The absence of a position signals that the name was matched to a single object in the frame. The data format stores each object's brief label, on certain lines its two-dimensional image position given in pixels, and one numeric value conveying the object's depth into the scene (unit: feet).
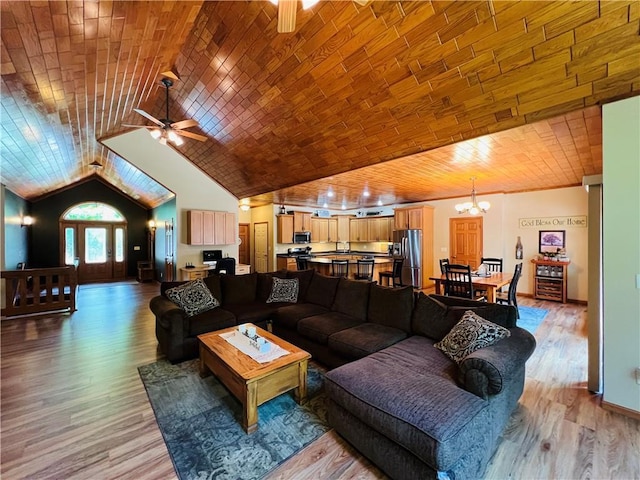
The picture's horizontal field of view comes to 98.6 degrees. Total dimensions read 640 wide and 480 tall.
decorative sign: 19.70
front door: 30.99
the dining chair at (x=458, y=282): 14.53
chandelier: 18.29
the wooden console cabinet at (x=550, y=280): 19.77
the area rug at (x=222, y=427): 6.05
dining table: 14.11
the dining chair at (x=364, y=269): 21.06
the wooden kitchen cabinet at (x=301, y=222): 29.99
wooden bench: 16.89
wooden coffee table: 7.05
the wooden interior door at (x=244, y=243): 33.37
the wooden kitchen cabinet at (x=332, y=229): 32.81
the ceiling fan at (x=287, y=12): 5.37
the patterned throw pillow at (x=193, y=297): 12.07
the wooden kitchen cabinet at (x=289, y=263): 28.43
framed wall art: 20.47
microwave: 29.94
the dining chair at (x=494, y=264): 18.93
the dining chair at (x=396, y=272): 20.85
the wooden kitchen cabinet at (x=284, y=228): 29.09
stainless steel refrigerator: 25.54
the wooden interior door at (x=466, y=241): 23.90
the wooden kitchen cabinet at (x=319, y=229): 31.63
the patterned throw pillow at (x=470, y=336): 7.20
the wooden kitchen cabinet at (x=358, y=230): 32.35
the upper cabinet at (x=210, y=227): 22.65
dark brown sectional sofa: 5.15
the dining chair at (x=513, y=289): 15.05
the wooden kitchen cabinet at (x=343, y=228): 33.27
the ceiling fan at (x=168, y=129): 13.42
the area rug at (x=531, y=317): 15.00
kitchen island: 24.54
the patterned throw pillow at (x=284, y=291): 14.44
